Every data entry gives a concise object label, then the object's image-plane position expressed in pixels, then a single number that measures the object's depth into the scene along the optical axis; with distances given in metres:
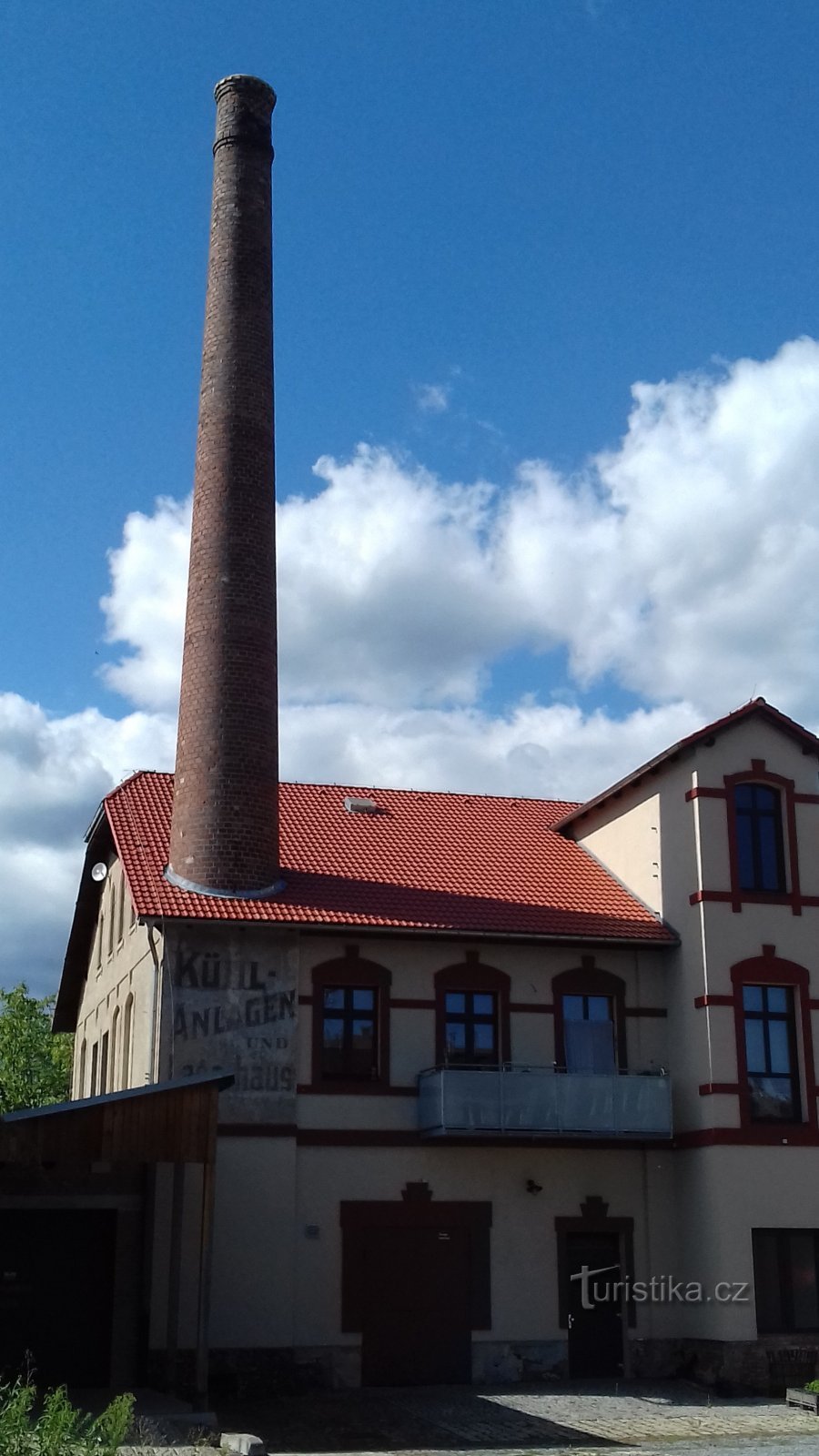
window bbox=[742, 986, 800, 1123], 22.14
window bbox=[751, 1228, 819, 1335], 21.41
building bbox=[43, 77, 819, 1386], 20.73
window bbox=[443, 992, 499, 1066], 22.39
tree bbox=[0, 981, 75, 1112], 53.50
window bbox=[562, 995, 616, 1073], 22.89
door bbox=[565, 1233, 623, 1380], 21.66
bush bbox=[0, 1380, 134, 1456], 9.52
